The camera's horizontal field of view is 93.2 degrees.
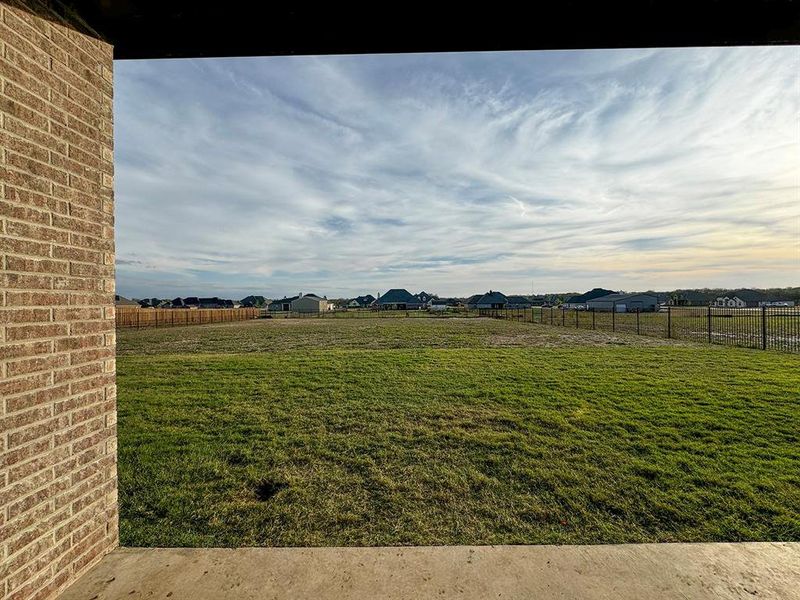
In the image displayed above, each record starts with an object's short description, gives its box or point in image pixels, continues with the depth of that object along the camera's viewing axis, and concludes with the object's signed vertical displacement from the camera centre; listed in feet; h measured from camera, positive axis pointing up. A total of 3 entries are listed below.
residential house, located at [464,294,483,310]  284.41 +1.91
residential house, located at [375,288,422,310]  281.74 +4.05
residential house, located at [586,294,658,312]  240.34 -0.06
